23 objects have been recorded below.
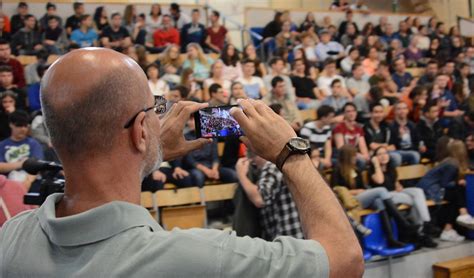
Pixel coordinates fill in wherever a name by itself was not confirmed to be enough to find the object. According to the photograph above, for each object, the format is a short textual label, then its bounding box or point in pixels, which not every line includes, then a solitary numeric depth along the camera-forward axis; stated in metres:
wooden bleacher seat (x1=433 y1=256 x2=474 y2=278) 5.21
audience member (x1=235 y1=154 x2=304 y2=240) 3.27
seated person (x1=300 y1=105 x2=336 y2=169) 6.35
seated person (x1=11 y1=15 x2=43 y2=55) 7.90
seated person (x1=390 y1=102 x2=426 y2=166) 7.05
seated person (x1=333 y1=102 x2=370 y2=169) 6.52
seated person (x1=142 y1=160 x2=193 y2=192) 5.46
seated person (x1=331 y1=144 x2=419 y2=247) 5.57
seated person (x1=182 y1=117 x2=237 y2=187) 5.72
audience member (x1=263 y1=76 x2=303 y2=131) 6.79
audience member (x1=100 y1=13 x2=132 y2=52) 8.03
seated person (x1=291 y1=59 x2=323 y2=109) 7.82
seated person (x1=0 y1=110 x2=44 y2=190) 4.95
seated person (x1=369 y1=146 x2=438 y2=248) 5.95
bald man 0.94
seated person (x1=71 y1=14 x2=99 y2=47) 8.39
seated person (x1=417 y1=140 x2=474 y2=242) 6.41
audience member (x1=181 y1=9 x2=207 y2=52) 9.39
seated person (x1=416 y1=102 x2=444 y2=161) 7.37
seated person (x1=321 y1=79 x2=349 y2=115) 7.70
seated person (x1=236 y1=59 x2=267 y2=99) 7.42
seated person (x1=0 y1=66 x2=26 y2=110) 6.14
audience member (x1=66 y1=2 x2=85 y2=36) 8.71
